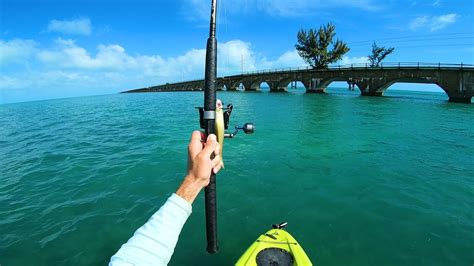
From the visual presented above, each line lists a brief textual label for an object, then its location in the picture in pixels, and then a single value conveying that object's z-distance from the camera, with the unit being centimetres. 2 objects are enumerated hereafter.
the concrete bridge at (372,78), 4103
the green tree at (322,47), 6950
